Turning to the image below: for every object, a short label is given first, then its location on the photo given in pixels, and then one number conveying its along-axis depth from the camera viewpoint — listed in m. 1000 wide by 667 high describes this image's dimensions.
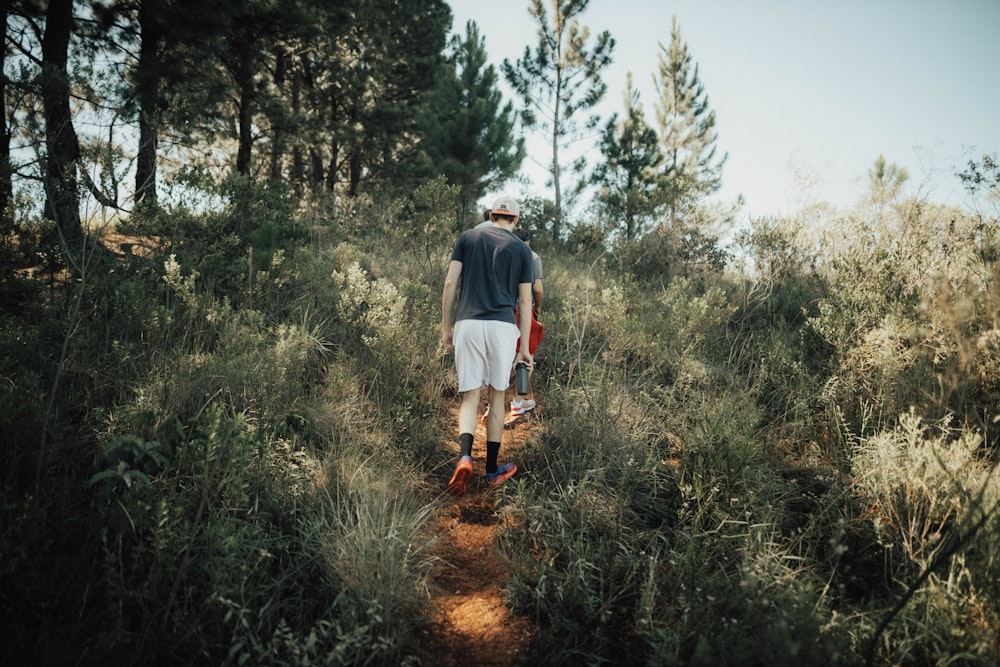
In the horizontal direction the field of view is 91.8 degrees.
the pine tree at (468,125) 13.41
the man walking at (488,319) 3.73
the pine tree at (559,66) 15.49
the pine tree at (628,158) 15.44
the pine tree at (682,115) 19.53
